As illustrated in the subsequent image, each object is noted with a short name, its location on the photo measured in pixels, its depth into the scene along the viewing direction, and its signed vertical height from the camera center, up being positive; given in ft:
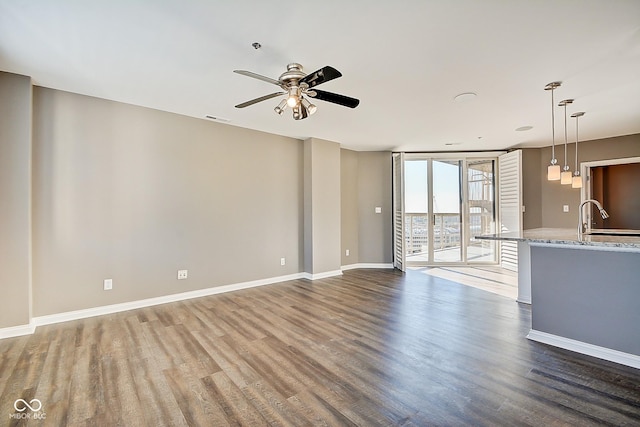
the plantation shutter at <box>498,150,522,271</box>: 17.97 +0.97
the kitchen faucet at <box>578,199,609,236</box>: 9.47 -0.25
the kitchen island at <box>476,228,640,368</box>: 7.45 -2.25
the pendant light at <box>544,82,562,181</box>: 9.75 +1.64
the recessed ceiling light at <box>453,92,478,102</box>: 10.49 +4.39
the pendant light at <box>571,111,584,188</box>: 10.79 +1.23
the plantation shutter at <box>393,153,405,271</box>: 18.97 +0.20
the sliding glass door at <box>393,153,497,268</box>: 20.51 +0.60
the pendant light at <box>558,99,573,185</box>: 10.46 +1.40
